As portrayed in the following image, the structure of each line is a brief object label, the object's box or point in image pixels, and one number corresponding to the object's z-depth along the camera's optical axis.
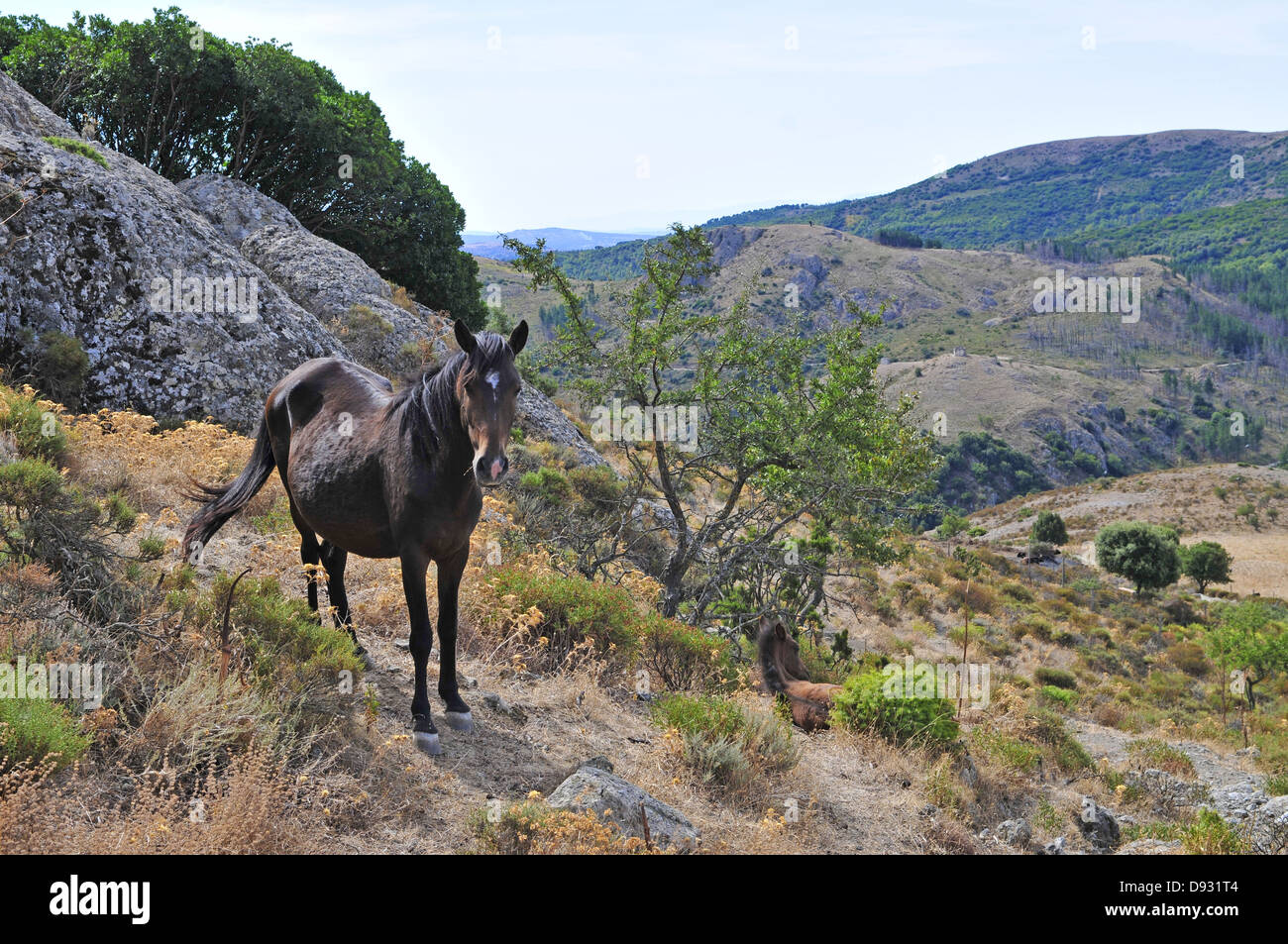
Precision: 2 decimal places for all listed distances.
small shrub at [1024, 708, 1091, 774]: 11.17
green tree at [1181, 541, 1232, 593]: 42.69
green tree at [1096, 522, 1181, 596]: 40.62
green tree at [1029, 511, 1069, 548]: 52.19
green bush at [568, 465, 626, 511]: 15.75
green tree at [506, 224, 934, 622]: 11.16
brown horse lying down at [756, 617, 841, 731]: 8.45
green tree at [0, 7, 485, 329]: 18.81
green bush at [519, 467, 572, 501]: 13.95
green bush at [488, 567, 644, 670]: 7.62
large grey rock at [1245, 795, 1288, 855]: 6.19
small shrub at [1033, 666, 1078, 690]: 24.16
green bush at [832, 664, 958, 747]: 7.70
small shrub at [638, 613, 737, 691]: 8.27
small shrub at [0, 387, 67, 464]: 7.14
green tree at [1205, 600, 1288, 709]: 22.56
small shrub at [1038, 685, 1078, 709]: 19.62
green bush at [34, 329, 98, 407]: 9.18
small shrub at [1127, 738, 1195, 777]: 13.05
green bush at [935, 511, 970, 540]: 55.31
